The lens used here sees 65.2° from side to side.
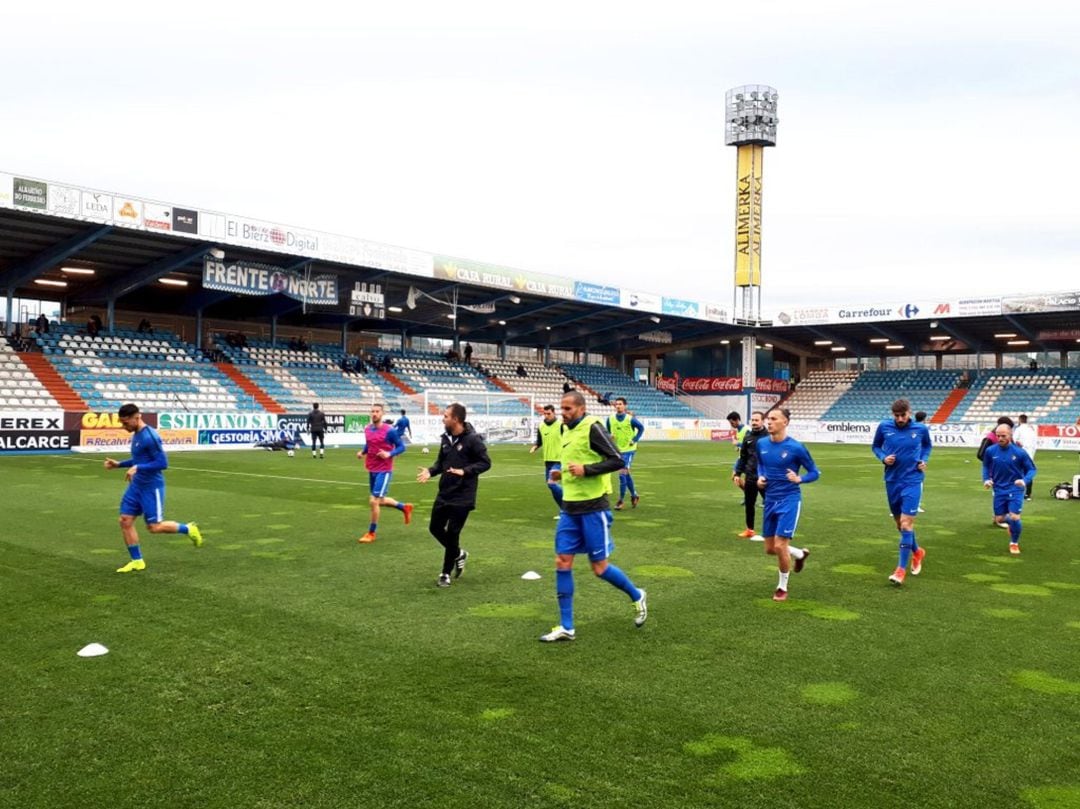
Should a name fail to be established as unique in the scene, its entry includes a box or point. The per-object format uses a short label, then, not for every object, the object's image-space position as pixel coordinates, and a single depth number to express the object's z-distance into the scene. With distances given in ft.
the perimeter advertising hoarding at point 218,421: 108.99
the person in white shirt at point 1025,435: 60.39
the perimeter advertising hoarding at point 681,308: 169.48
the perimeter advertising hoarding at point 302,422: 120.06
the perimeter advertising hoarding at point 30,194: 90.02
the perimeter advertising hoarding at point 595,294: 152.76
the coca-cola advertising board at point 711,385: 196.03
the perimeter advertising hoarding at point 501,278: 132.36
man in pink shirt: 39.73
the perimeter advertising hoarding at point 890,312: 158.10
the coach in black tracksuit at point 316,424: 98.48
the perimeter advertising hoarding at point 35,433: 95.45
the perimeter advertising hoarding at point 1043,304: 147.02
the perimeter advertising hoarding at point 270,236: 108.27
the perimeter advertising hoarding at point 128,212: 97.55
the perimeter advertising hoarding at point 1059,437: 143.64
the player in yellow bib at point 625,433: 52.24
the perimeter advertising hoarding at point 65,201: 92.58
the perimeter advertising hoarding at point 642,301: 162.03
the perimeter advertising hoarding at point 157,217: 100.22
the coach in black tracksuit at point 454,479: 28.58
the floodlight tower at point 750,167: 191.42
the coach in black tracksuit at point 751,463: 41.96
